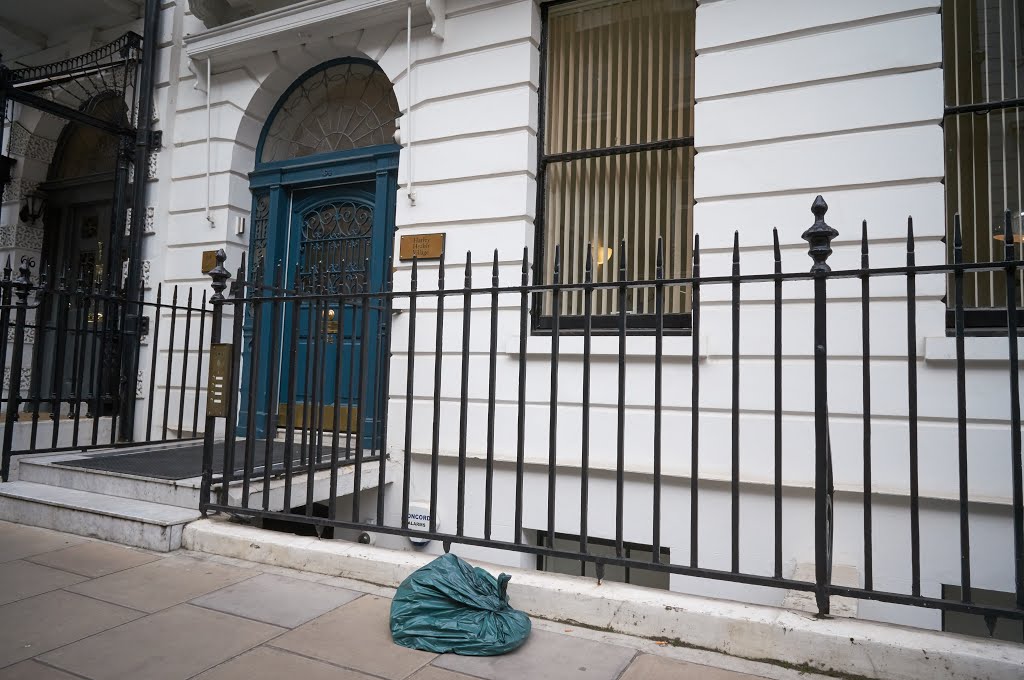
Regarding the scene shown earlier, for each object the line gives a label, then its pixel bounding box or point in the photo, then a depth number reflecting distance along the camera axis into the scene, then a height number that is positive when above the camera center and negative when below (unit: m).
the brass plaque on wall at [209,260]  6.62 +1.17
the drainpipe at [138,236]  6.77 +1.48
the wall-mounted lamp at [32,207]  8.32 +2.12
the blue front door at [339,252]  6.02 +1.25
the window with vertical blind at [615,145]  5.01 +1.99
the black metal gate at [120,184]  6.67 +2.09
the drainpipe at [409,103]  5.62 +2.52
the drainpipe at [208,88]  6.68 +3.07
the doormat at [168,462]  4.59 -0.78
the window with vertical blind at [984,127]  4.18 +1.81
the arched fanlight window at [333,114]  6.50 +2.86
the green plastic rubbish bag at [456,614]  2.66 -1.08
